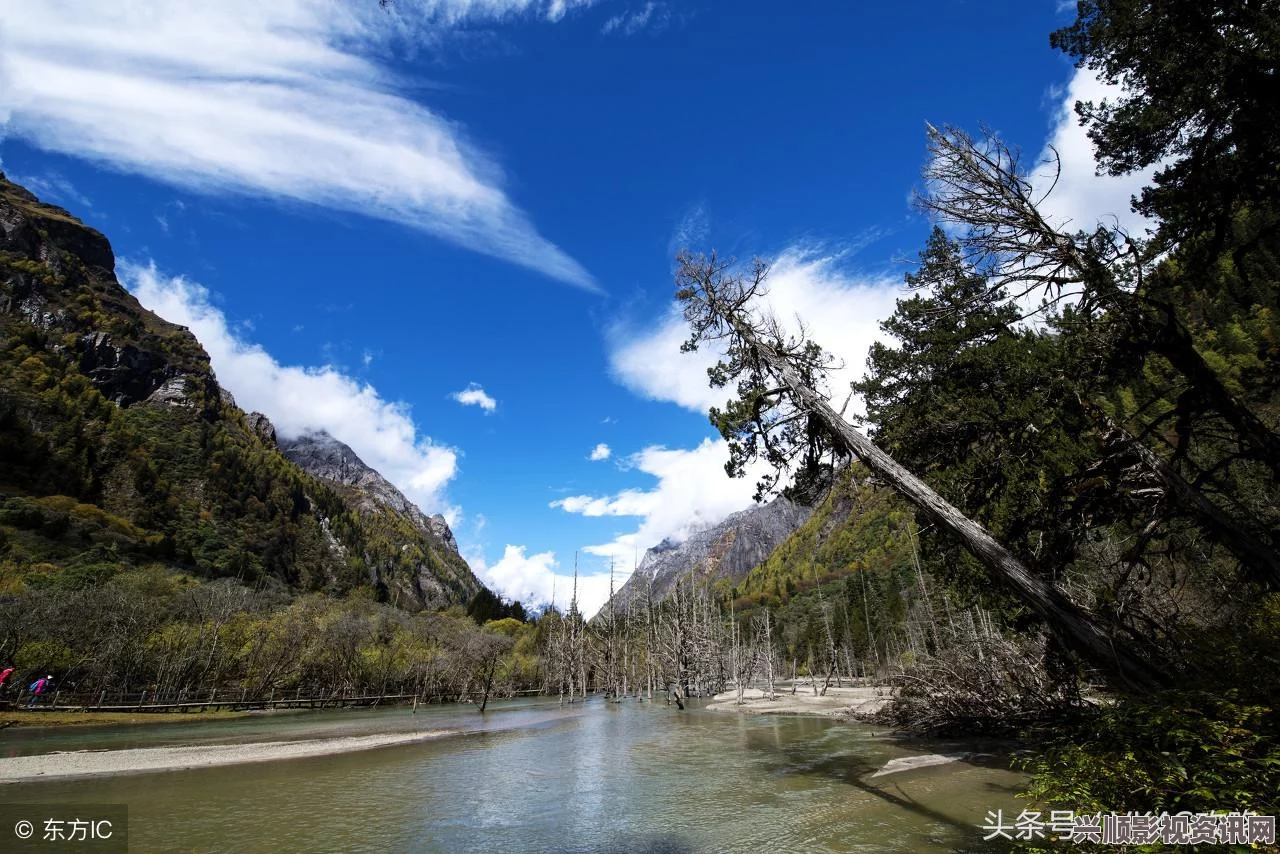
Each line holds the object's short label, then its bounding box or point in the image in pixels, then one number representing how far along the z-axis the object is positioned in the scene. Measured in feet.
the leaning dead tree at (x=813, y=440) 23.38
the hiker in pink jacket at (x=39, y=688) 99.04
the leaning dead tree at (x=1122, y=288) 26.66
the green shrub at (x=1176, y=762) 12.70
